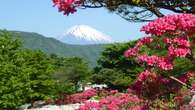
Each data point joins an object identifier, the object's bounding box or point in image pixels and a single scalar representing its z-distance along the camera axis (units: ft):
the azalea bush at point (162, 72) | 25.12
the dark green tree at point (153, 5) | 33.99
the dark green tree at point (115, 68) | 109.59
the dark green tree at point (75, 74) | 121.84
